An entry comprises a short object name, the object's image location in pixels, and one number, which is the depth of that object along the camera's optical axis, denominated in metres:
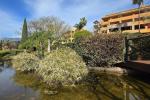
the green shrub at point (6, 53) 14.91
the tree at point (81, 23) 28.27
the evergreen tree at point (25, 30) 23.66
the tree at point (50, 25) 20.24
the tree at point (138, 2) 20.62
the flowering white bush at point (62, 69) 4.70
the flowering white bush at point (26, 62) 7.26
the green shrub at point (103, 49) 7.05
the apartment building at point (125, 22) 21.67
